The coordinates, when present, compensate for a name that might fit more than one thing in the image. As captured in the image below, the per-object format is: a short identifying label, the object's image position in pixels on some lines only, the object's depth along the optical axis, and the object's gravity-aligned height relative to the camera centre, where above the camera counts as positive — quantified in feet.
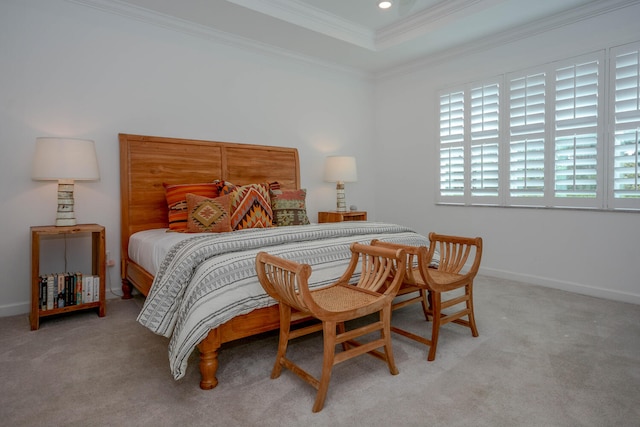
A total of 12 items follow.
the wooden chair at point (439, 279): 7.04 -1.39
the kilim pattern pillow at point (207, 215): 9.80 -0.12
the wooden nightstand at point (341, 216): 14.60 -0.22
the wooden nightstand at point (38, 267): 8.68 -1.37
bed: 6.17 -0.73
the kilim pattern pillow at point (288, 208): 11.53 +0.08
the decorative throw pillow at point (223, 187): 11.43 +0.72
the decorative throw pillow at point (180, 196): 10.47 +0.42
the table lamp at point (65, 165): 9.07 +1.11
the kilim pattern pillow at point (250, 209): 10.46 +0.04
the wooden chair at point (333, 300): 5.48 -1.46
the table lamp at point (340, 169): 14.99 +1.66
